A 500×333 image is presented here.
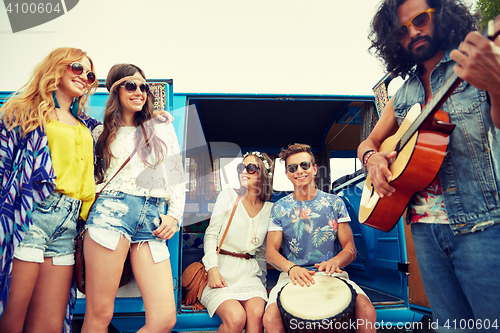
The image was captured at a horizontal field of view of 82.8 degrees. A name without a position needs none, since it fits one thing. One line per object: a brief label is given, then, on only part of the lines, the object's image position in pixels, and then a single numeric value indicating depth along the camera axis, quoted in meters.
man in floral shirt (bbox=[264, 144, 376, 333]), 2.11
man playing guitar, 1.04
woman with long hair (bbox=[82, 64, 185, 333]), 1.61
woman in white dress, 2.12
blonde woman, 1.47
